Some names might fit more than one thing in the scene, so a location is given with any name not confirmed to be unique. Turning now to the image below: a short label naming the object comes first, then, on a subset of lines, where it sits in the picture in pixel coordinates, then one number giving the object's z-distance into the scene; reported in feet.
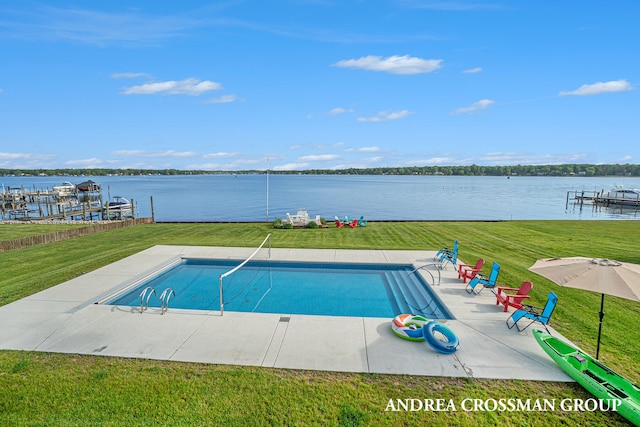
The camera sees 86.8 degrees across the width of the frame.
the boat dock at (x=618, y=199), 184.03
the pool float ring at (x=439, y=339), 22.50
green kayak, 16.97
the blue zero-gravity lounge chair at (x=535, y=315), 24.50
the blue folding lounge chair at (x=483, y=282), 33.19
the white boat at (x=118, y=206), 154.81
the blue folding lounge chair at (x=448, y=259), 43.09
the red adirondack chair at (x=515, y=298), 28.25
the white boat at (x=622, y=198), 183.62
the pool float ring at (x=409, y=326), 24.31
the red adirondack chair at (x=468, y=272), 35.99
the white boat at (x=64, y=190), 154.40
